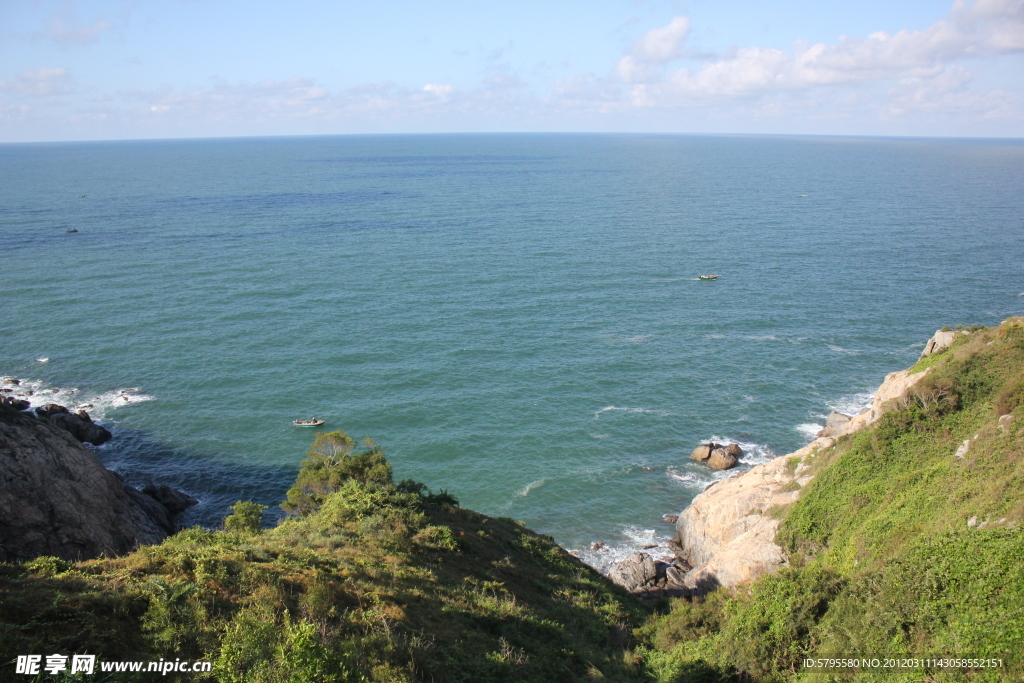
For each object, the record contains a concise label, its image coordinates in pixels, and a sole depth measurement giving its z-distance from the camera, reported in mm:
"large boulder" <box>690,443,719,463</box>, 54500
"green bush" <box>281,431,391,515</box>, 37500
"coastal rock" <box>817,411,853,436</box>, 50156
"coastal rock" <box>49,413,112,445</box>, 54281
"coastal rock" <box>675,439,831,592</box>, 32562
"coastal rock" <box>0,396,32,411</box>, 56219
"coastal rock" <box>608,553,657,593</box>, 38312
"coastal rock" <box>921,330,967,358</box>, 46156
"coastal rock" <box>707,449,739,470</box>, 53094
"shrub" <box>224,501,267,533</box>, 35594
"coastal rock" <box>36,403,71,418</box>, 55391
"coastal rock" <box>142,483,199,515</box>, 47969
